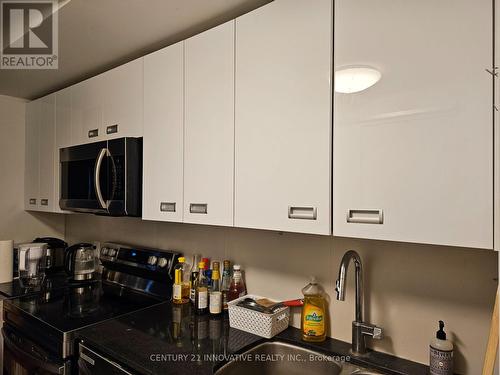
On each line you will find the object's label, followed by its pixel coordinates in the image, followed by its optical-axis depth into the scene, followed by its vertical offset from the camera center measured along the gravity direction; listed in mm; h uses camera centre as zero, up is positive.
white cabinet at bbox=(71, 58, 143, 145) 1660 +452
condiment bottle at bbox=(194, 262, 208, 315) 1582 -522
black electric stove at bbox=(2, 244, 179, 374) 1461 -607
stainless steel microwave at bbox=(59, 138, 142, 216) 1604 +54
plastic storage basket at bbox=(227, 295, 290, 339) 1346 -539
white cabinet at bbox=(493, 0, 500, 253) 767 +124
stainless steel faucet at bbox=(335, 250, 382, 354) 1173 -479
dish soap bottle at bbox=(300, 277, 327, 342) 1311 -491
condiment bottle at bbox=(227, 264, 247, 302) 1604 -465
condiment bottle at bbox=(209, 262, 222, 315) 1566 -519
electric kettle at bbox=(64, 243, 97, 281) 2148 -472
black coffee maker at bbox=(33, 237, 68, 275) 2484 -488
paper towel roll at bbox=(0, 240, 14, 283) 2189 -475
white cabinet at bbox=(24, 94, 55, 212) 2297 +247
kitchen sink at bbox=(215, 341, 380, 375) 1218 -649
